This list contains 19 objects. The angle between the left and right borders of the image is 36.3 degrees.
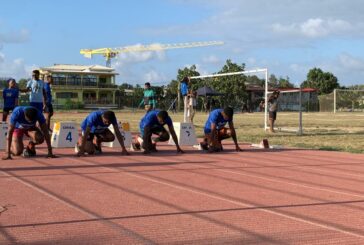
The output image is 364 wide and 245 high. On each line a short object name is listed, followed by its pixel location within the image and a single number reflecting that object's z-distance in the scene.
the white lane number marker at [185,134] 15.13
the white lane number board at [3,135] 12.98
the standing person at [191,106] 21.47
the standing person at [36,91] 16.03
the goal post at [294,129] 20.48
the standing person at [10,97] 17.14
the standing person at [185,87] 20.94
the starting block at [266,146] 15.09
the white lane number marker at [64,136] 13.88
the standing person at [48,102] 16.72
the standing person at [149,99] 20.47
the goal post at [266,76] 21.06
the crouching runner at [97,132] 11.88
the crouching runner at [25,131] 10.91
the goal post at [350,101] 70.06
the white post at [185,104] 21.51
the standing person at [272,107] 20.98
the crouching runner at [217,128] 13.39
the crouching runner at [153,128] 12.84
